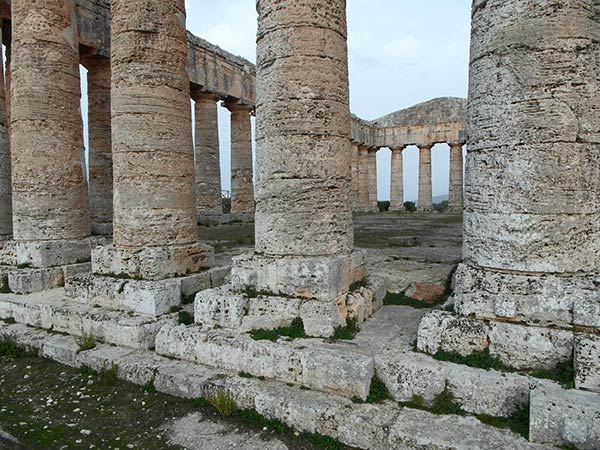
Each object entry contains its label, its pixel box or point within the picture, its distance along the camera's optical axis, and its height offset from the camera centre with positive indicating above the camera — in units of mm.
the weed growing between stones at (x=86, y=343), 5516 -1758
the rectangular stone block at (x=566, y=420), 3053 -1588
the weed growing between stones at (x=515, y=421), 3320 -1756
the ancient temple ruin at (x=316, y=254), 3736 -626
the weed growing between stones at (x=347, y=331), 4699 -1434
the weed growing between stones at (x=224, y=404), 4082 -1903
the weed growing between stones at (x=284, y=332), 4718 -1431
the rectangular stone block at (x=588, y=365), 3404 -1303
